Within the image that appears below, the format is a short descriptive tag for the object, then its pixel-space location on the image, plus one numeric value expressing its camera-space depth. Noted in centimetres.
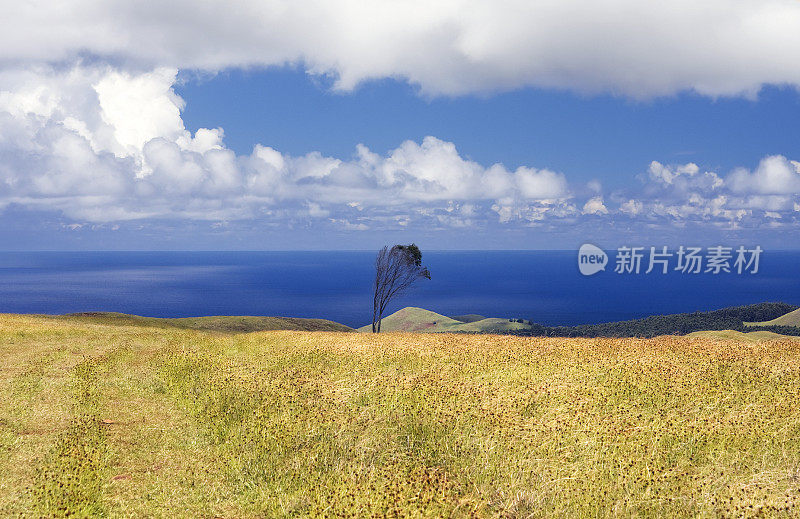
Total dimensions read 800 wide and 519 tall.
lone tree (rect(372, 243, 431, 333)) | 7144
